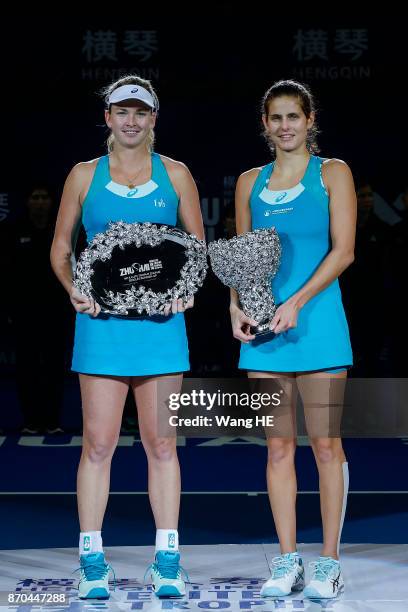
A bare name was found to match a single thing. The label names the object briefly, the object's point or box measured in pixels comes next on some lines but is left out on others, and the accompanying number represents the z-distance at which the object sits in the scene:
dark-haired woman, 8.05
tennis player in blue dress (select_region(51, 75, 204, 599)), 8.12
